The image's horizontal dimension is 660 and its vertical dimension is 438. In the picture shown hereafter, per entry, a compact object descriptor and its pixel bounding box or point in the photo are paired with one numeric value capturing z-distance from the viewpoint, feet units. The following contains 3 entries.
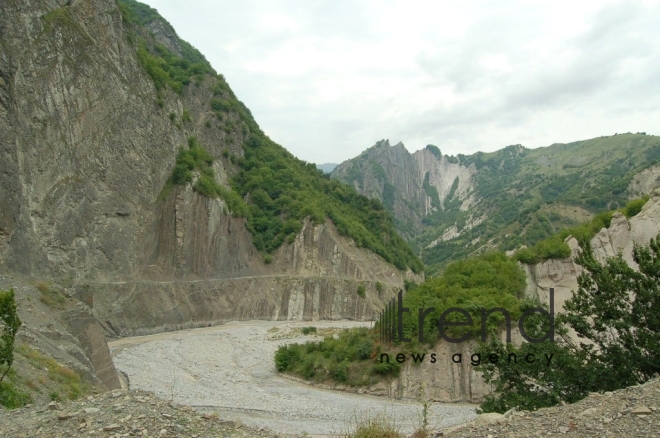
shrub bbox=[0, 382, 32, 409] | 48.91
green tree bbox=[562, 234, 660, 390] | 49.06
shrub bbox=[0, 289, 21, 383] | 45.93
